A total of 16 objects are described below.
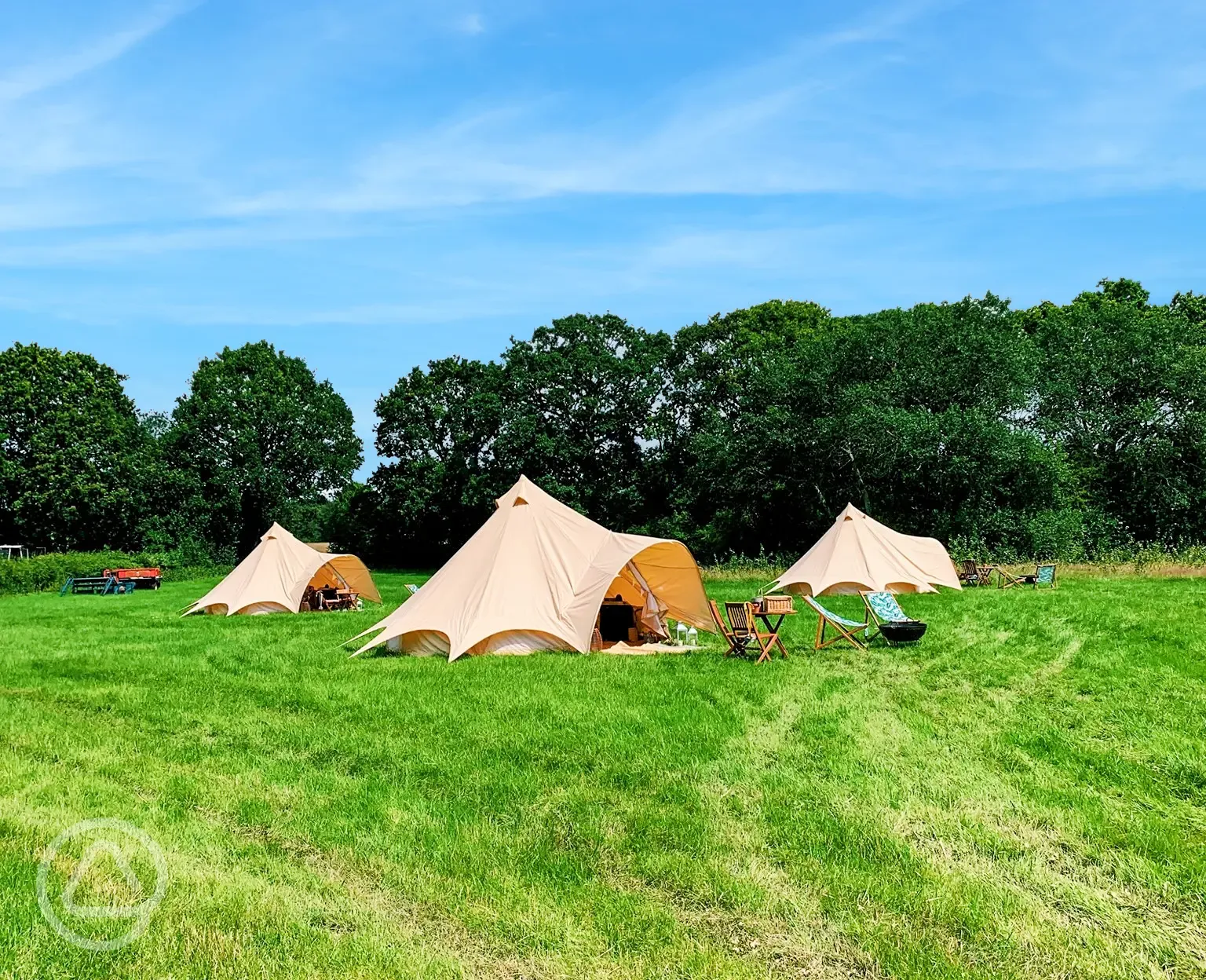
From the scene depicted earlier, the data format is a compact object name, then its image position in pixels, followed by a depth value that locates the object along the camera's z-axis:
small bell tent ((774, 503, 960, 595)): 21.42
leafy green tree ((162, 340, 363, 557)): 42.03
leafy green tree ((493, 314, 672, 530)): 37.94
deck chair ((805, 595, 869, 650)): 12.54
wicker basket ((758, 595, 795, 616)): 12.00
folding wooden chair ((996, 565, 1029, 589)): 21.73
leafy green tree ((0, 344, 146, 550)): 38.09
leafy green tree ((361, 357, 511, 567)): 39.19
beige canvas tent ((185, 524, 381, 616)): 20.61
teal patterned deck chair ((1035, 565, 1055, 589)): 21.02
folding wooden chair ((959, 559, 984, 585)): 22.84
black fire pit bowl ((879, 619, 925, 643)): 12.35
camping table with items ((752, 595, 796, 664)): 11.95
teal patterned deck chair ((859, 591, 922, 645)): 12.93
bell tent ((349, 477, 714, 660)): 12.57
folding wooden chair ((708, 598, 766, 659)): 11.79
